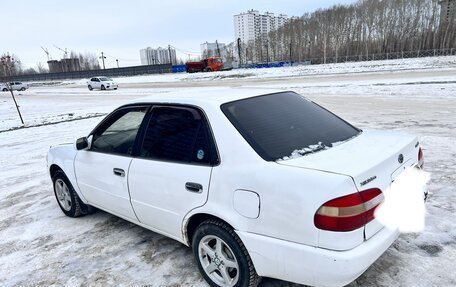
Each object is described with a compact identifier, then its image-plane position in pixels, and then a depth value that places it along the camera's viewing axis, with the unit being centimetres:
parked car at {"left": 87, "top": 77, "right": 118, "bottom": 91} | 3466
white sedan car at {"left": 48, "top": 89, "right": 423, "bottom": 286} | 211
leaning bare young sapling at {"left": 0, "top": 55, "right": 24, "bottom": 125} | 1718
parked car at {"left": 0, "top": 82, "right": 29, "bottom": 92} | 4888
